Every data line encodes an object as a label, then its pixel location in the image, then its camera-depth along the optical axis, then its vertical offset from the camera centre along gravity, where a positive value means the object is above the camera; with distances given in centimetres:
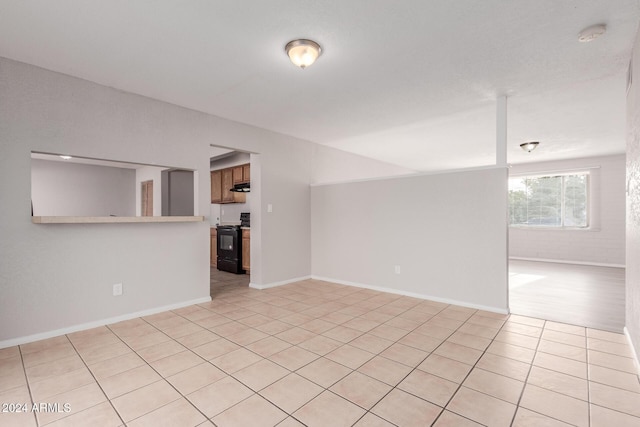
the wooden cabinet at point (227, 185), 661 +62
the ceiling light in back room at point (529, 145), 536 +122
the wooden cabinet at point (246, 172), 609 +84
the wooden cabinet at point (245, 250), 582 -74
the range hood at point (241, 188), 609 +52
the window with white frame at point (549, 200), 718 +31
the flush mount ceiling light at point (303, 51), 241 +134
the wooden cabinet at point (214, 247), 662 -79
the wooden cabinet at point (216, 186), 689 +62
